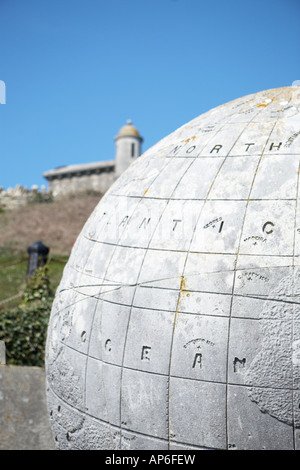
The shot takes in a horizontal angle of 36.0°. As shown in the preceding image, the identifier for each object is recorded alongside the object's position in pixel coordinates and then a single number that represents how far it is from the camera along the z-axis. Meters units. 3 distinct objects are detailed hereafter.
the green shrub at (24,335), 8.52
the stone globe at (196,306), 3.29
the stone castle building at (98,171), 36.47
